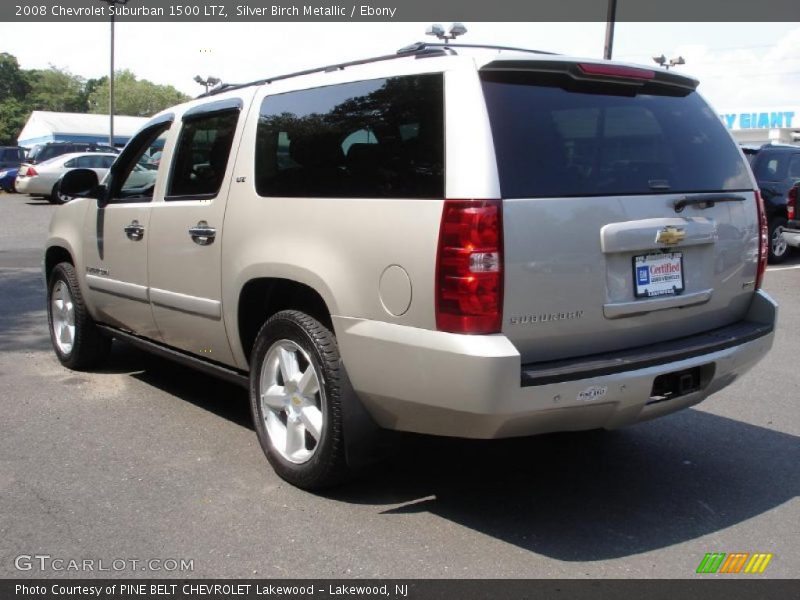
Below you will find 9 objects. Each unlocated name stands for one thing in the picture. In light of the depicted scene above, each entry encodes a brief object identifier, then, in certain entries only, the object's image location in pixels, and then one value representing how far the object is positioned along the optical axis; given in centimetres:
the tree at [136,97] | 10194
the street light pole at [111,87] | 2992
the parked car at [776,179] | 1375
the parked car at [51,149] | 2742
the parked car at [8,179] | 2920
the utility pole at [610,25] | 1825
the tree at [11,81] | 10394
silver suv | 322
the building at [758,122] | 2994
